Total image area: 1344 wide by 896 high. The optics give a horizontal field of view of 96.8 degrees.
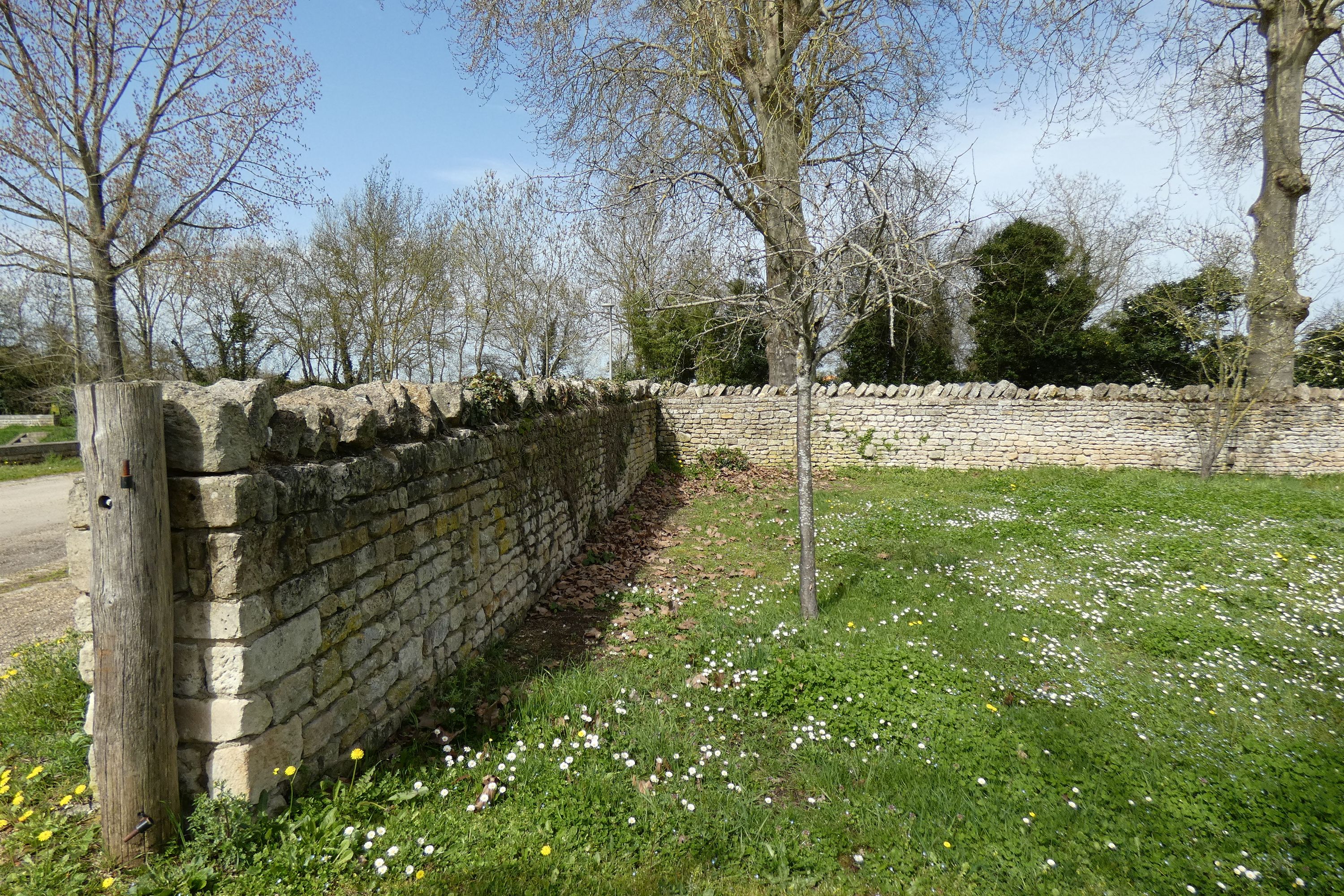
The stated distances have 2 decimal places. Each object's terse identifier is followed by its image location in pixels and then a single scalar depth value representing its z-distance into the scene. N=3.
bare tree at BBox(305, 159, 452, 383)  19.70
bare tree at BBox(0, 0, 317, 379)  10.41
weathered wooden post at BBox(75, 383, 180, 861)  2.17
